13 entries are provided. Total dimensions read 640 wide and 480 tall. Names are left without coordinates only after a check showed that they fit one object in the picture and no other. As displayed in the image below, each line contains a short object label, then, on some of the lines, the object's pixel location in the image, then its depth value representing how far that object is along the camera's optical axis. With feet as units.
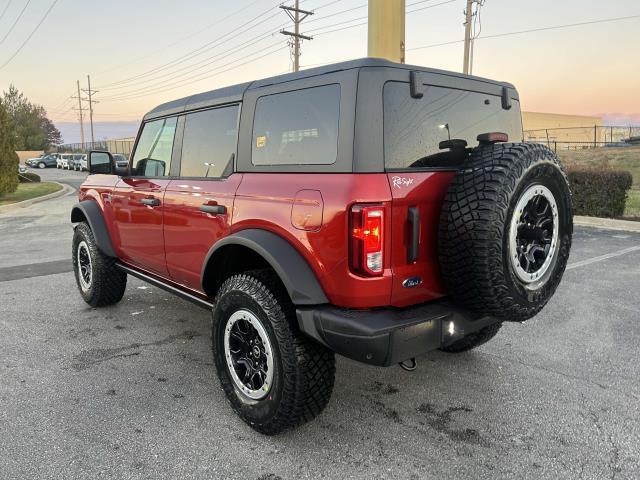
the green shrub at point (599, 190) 34.88
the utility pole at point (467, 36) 74.90
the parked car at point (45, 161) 169.68
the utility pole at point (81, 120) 255.50
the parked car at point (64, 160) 152.65
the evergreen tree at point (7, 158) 55.16
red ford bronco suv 7.45
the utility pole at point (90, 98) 258.04
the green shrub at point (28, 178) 83.72
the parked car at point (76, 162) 141.90
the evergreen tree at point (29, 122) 218.59
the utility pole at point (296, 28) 107.84
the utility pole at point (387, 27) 28.14
